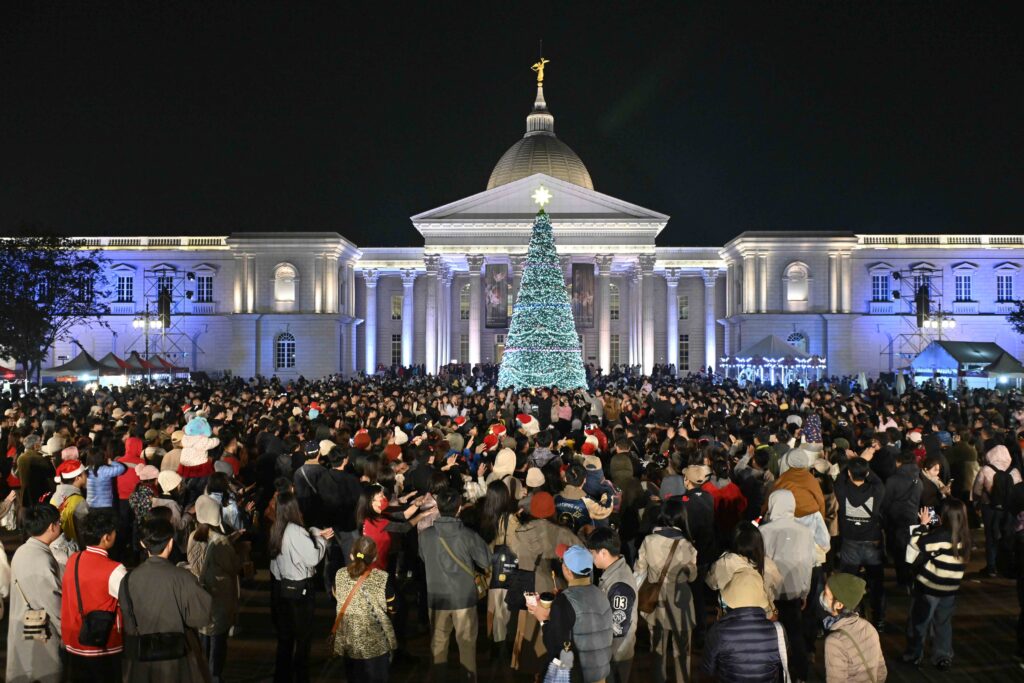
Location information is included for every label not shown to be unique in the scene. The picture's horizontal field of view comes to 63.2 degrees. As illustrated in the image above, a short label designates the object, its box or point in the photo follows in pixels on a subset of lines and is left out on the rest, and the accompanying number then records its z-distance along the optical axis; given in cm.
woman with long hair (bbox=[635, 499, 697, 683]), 679
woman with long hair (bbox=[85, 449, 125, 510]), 963
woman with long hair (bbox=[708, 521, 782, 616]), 593
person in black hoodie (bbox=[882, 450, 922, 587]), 943
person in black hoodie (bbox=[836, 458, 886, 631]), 852
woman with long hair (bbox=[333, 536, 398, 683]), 591
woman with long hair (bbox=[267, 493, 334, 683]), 690
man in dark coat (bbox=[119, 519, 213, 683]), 523
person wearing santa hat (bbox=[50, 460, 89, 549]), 827
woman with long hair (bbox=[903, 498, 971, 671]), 755
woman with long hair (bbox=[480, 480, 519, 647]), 716
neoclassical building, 4934
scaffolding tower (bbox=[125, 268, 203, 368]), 5359
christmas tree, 2884
